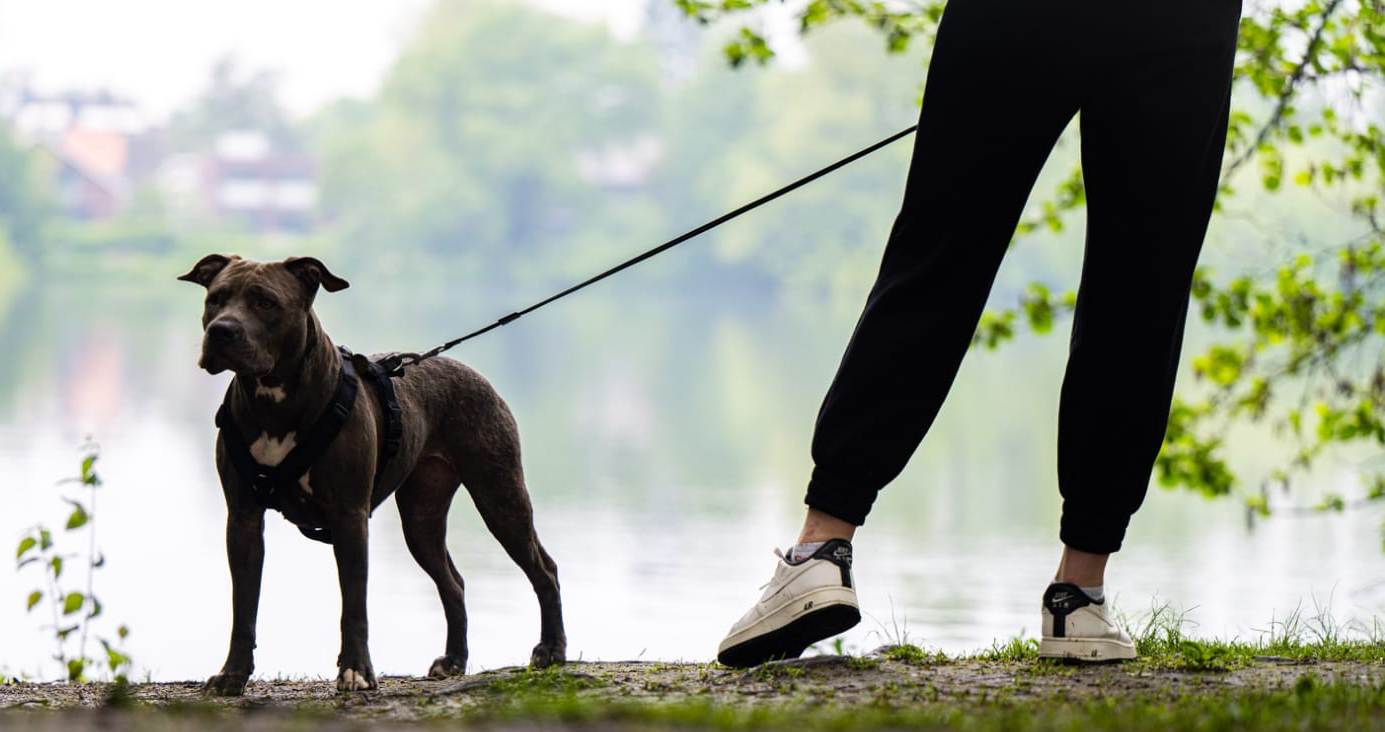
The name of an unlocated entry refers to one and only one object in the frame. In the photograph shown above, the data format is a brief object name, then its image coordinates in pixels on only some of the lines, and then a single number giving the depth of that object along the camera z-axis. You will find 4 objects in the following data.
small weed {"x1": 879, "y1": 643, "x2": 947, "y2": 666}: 9.28
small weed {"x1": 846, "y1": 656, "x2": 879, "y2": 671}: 8.50
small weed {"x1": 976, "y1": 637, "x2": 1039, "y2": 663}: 9.56
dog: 9.11
